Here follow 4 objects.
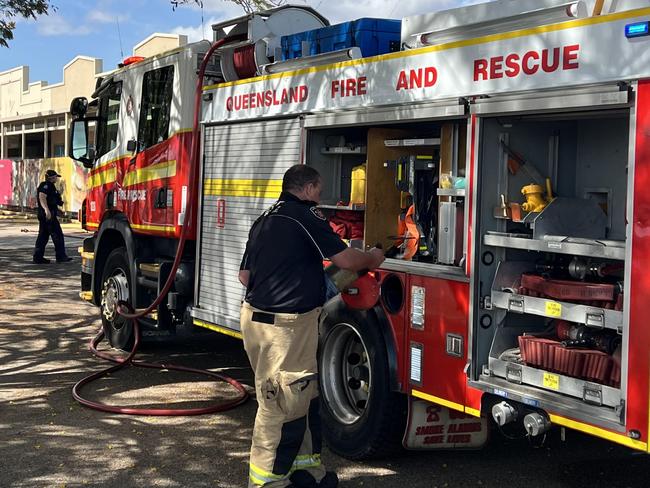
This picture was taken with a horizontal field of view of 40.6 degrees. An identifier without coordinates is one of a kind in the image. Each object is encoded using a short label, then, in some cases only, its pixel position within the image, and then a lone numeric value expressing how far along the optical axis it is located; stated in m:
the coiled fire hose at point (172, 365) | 6.62
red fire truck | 4.09
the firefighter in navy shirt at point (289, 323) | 4.84
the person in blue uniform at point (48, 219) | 16.69
